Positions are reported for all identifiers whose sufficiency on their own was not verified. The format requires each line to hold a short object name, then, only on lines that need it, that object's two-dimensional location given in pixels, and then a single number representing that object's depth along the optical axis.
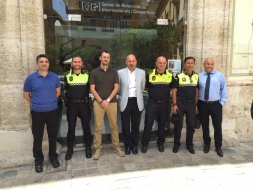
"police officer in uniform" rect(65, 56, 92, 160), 3.83
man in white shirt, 4.08
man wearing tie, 4.14
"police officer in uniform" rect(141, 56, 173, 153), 4.11
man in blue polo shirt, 3.45
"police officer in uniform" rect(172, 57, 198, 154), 4.09
